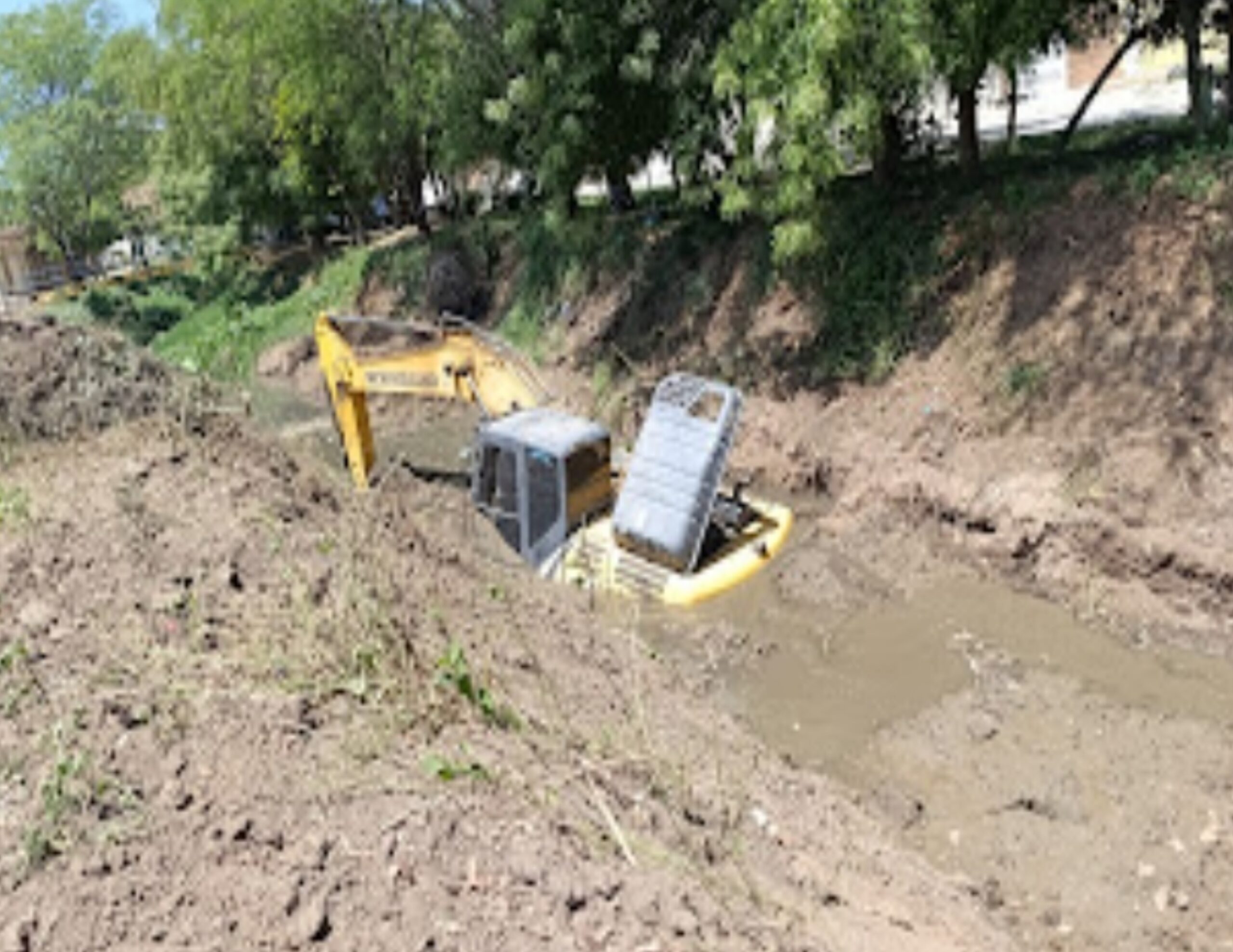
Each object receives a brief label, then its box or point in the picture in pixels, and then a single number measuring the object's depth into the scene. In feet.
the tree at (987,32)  42.98
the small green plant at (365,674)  19.27
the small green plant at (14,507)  25.17
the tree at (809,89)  43.14
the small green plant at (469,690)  19.77
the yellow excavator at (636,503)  36.06
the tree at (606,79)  56.34
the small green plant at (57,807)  15.43
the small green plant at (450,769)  17.19
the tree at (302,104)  82.89
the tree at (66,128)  118.01
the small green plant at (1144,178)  44.21
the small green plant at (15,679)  18.80
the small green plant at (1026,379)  43.93
